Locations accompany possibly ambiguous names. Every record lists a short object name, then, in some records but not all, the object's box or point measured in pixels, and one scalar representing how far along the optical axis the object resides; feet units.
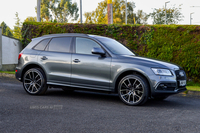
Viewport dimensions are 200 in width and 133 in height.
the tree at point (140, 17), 208.23
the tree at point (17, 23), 119.55
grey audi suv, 18.88
